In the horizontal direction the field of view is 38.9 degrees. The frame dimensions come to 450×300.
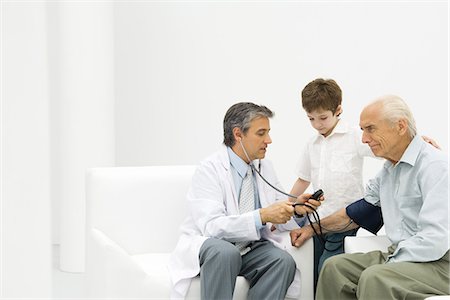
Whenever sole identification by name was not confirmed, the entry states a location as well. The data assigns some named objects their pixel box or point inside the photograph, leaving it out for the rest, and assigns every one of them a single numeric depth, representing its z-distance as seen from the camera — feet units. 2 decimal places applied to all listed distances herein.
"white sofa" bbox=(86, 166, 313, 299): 8.82
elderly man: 7.18
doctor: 8.07
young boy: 9.29
